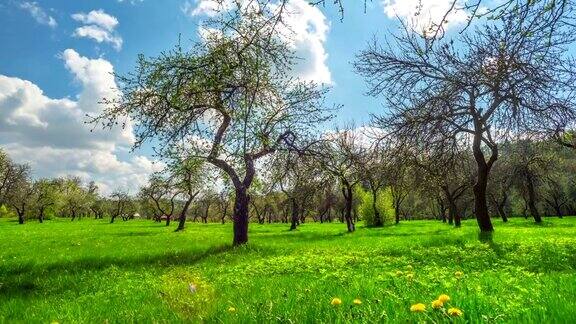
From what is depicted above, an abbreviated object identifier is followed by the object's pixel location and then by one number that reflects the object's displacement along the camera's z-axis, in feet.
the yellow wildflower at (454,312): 10.83
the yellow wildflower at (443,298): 11.58
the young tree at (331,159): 74.54
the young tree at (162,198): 125.49
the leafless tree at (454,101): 54.60
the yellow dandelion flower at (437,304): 11.50
